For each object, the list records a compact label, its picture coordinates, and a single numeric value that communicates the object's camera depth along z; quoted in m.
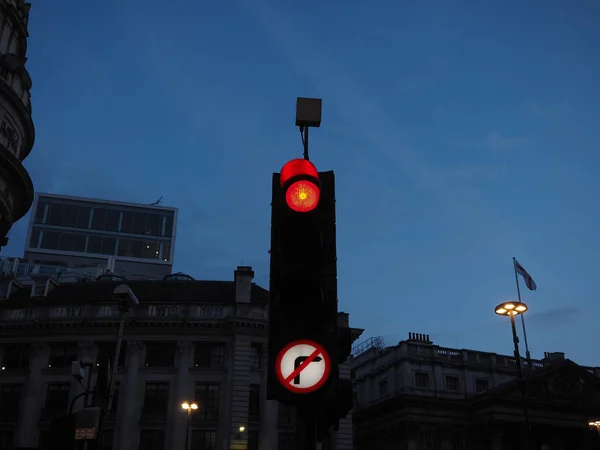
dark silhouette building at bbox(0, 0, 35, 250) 43.06
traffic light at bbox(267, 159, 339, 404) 4.72
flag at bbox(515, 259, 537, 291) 38.72
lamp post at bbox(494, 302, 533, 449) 23.48
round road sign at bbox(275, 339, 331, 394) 4.70
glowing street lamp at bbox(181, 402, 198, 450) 44.84
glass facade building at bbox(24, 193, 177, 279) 101.06
